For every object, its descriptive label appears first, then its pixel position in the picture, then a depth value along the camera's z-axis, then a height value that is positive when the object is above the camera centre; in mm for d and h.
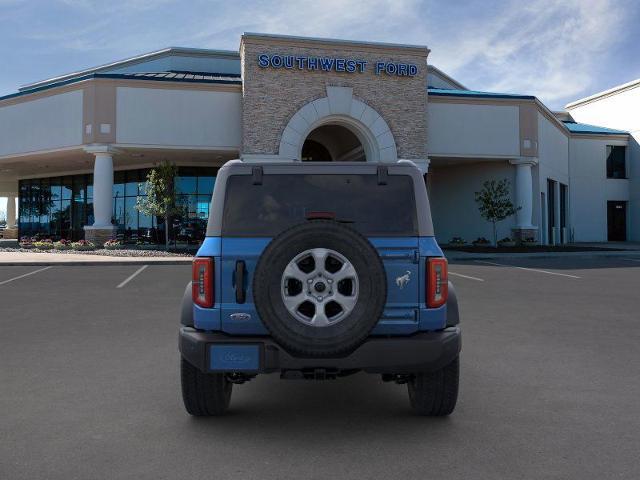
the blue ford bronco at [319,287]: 3576 -272
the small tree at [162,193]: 26281 +2511
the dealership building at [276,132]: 25625 +5864
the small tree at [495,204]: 28453 +2201
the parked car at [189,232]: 31875 +796
